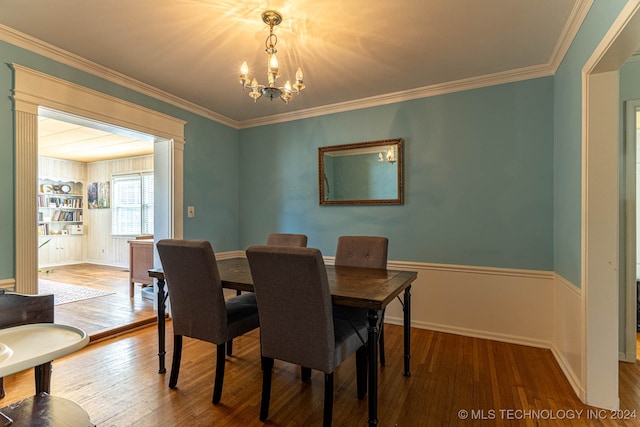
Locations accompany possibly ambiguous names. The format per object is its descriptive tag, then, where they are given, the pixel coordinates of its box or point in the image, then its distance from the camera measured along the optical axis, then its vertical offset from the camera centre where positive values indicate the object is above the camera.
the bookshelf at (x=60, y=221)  6.48 -0.15
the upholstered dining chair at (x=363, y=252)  2.45 -0.32
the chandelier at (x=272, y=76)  1.85 +0.84
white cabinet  6.49 -0.77
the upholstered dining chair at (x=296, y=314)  1.49 -0.51
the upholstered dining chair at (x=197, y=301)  1.86 -0.55
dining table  1.55 -0.42
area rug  4.00 -1.09
